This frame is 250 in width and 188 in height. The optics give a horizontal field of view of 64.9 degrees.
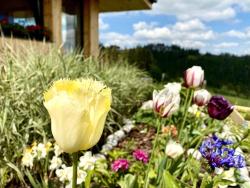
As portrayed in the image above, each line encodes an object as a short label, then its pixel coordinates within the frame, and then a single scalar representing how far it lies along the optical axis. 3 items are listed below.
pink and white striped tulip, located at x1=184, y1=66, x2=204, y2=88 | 0.95
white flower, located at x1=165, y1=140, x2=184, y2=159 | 0.87
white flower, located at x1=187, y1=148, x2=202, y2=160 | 1.07
